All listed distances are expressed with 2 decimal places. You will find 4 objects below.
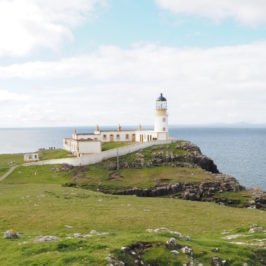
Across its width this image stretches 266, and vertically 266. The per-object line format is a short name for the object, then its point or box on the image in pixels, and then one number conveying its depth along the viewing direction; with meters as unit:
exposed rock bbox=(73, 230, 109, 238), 22.25
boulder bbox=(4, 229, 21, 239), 22.99
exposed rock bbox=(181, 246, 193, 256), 19.39
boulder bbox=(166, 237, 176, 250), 19.61
